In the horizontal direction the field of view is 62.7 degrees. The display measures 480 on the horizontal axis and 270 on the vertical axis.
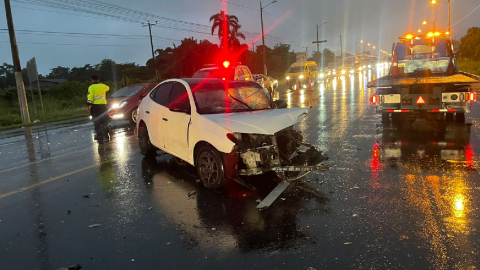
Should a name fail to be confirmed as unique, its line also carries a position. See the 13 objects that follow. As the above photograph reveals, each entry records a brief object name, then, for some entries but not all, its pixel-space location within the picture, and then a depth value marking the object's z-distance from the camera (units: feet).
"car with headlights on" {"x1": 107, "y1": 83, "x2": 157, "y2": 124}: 49.06
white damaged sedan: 18.31
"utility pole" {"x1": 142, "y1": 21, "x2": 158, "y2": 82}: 152.08
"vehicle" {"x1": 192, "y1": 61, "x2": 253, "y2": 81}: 61.31
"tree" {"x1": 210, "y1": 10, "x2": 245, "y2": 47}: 190.49
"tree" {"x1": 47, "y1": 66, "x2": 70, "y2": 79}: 257.46
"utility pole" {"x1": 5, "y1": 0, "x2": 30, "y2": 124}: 60.80
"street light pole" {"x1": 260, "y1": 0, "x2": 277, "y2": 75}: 140.15
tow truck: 32.45
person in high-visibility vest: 39.42
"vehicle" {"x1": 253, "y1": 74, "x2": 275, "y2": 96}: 73.82
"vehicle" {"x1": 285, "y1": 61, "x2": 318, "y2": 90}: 112.37
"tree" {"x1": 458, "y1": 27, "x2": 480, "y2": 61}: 175.11
